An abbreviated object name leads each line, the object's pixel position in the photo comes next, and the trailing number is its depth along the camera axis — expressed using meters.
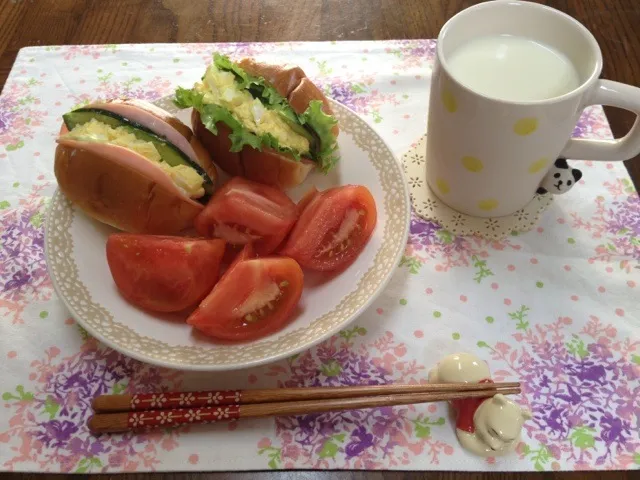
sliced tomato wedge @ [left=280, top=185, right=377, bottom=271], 0.35
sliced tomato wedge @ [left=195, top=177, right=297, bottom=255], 0.35
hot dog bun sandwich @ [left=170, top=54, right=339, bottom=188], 0.37
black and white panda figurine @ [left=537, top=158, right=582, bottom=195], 0.38
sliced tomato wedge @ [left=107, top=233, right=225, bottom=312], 0.33
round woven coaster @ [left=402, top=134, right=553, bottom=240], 0.39
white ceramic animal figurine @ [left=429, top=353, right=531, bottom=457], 0.29
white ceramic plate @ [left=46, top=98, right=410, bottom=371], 0.31
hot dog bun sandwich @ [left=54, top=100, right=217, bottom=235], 0.36
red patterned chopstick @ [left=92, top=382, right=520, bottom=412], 0.31
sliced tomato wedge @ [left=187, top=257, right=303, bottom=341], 0.32
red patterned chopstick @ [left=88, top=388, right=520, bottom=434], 0.30
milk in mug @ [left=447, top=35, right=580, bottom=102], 0.34
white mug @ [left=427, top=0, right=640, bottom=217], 0.32
